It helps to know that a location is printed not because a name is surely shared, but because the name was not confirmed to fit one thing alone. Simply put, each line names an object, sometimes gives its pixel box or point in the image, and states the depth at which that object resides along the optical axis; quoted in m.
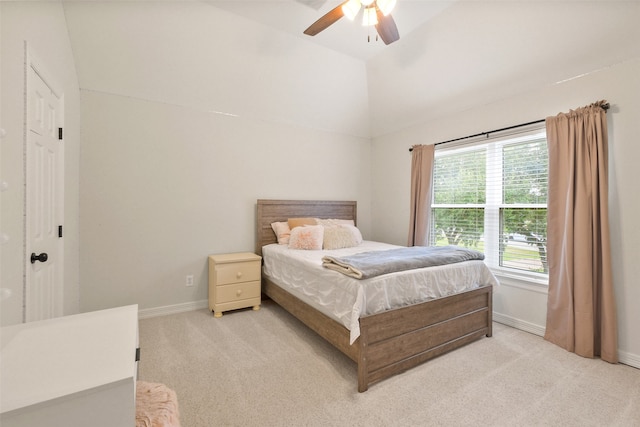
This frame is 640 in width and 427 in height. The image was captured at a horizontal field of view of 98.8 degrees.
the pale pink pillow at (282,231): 3.51
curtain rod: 2.24
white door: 1.54
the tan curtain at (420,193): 3.58
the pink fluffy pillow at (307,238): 3.12
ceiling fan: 1.87
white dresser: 0.62
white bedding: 1.89
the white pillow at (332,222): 3.78
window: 2.76
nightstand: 3.01
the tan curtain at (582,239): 2.20
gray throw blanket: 1.96
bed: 1.86
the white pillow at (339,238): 3.25
